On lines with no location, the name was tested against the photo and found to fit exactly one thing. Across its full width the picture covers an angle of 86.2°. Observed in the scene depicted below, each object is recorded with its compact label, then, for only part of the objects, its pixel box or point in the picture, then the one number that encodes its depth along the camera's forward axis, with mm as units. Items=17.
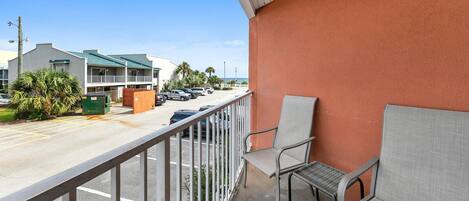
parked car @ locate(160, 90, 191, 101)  23469
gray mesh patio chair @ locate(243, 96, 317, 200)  2027
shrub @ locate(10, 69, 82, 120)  13422
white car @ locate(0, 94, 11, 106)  13742
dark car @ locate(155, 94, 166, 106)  20053
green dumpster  15695
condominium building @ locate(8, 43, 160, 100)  19062
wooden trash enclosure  16734
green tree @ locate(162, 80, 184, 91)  29581
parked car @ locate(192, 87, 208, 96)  27234
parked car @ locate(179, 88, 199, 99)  24981
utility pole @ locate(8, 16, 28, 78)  16469
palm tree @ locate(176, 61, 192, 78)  33469
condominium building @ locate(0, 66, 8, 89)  21734
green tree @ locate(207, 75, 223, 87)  40938
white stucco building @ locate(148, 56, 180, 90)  29020
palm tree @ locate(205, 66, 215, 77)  41850
